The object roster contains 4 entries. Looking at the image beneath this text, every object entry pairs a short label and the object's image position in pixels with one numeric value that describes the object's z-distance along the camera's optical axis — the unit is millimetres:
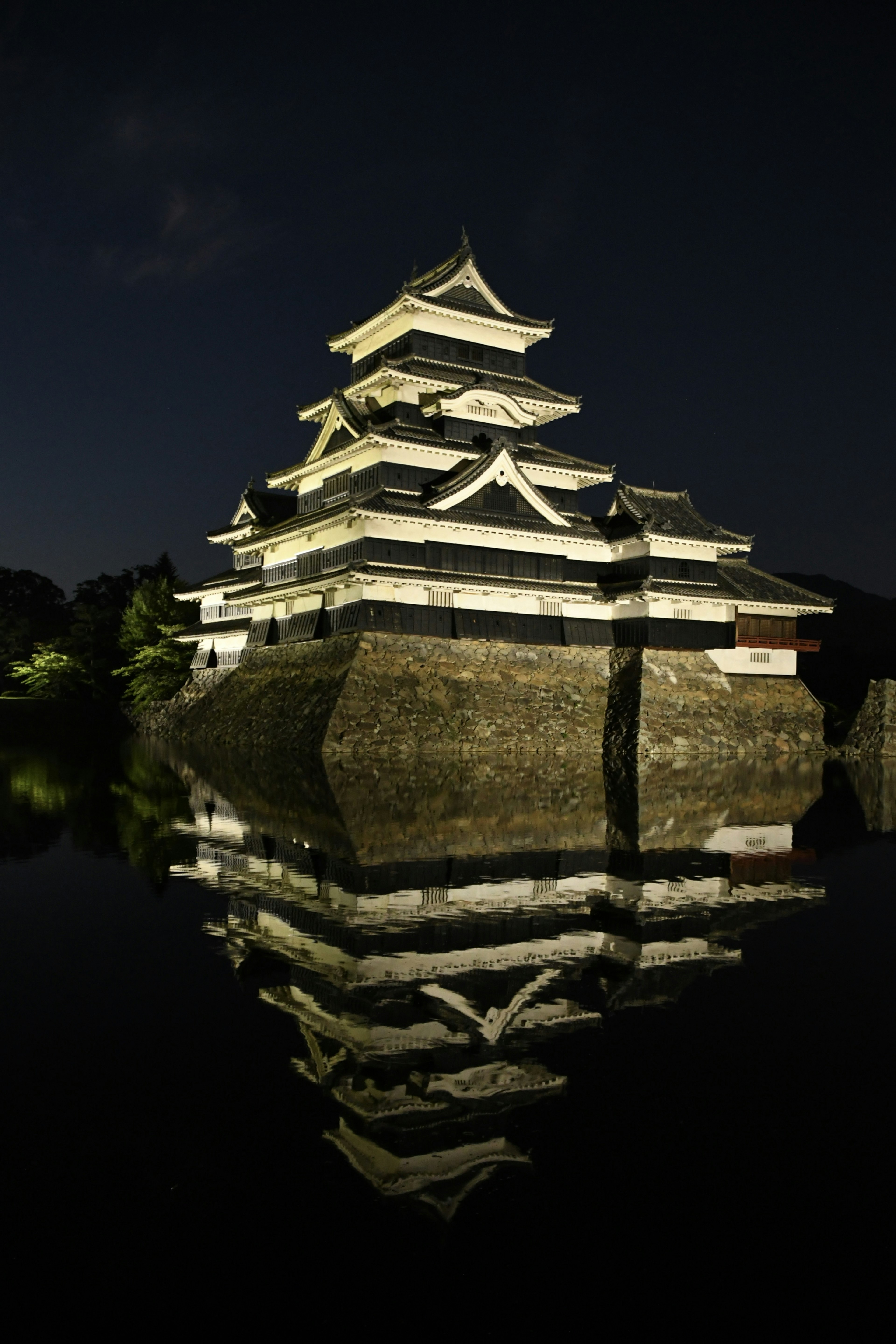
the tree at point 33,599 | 94625
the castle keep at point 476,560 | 35500
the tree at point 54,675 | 64375
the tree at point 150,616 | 60156
